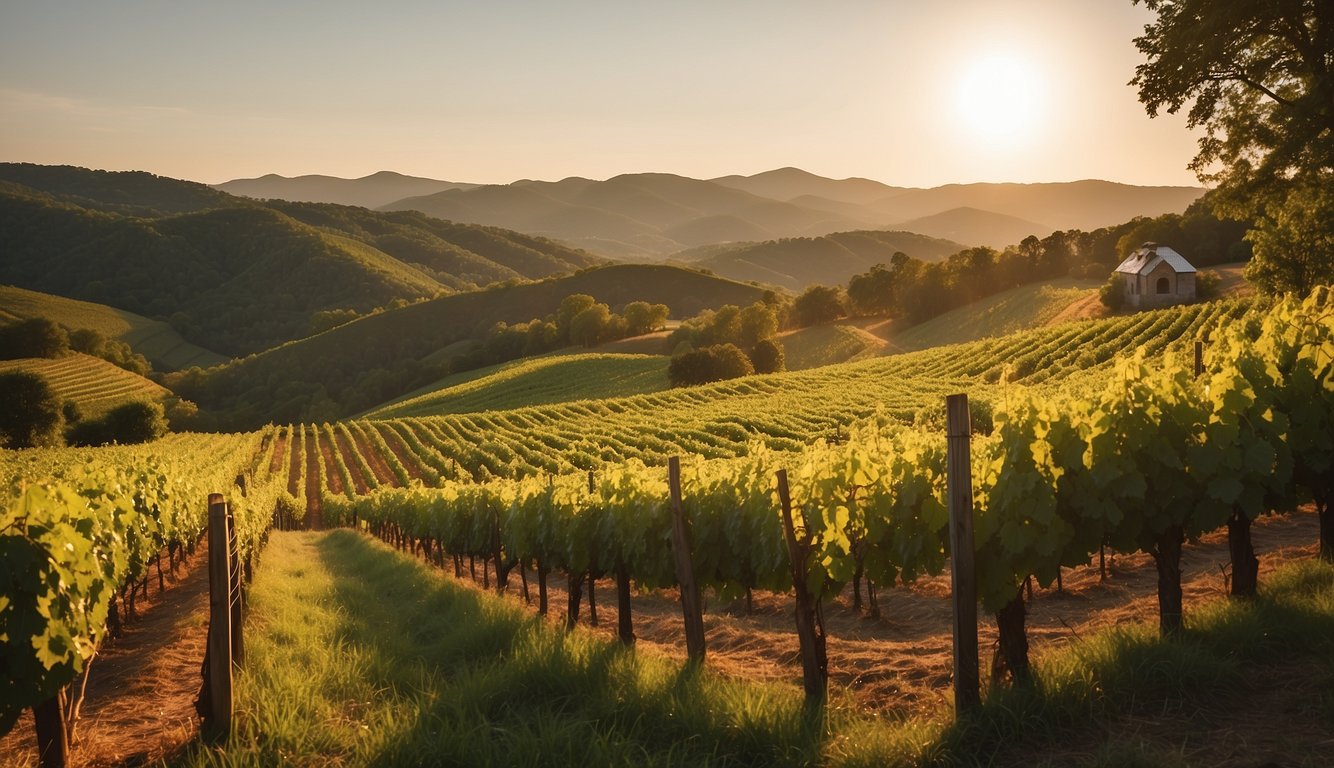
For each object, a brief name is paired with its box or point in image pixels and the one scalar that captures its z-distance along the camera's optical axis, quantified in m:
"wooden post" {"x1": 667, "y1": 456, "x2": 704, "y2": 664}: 7.11
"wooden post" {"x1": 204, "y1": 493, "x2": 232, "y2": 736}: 5.37
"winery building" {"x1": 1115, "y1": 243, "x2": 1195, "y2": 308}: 60.22
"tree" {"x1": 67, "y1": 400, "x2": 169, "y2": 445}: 66.31
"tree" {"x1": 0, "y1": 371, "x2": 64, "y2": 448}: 62.62
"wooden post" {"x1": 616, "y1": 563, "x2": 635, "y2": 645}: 8.78
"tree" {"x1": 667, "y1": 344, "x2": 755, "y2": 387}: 70.75
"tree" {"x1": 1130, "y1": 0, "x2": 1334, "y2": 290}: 17.14
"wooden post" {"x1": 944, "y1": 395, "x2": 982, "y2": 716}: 5.26
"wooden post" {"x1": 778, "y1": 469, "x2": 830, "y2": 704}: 5.92
